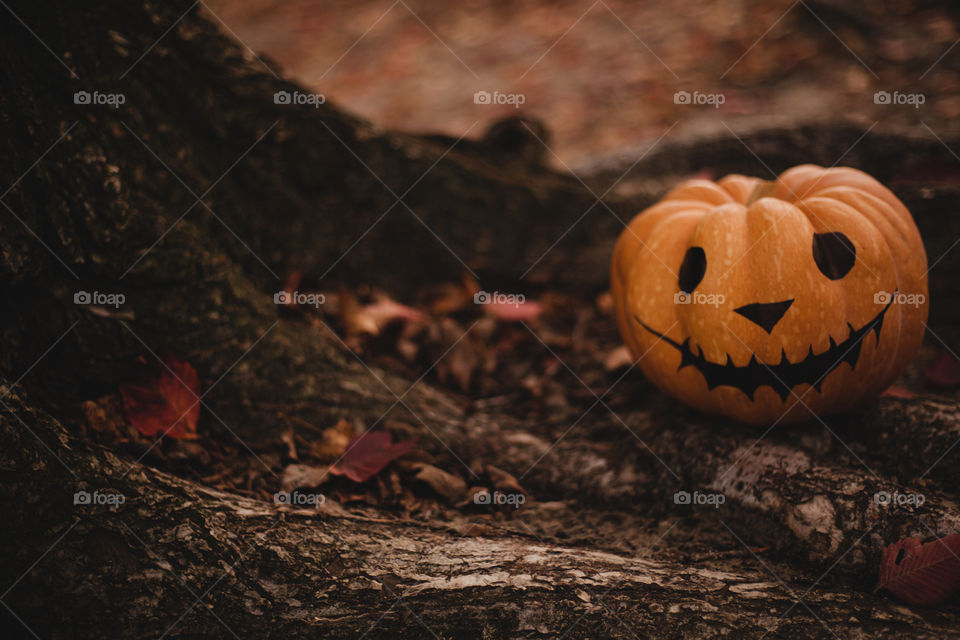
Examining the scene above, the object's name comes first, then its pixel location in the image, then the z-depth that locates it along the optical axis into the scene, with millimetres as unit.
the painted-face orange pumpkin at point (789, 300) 1921
